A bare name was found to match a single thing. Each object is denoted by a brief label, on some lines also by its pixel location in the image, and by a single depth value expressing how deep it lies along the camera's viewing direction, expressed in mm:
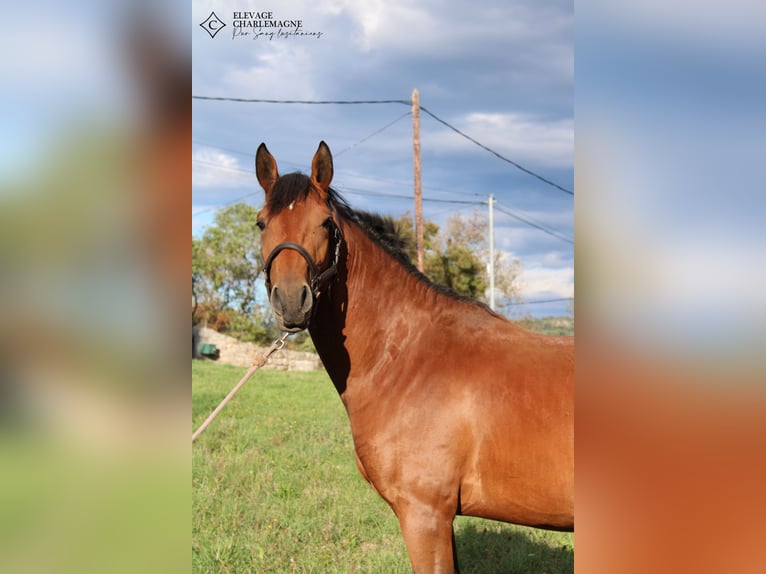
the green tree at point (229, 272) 23453
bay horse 2410
